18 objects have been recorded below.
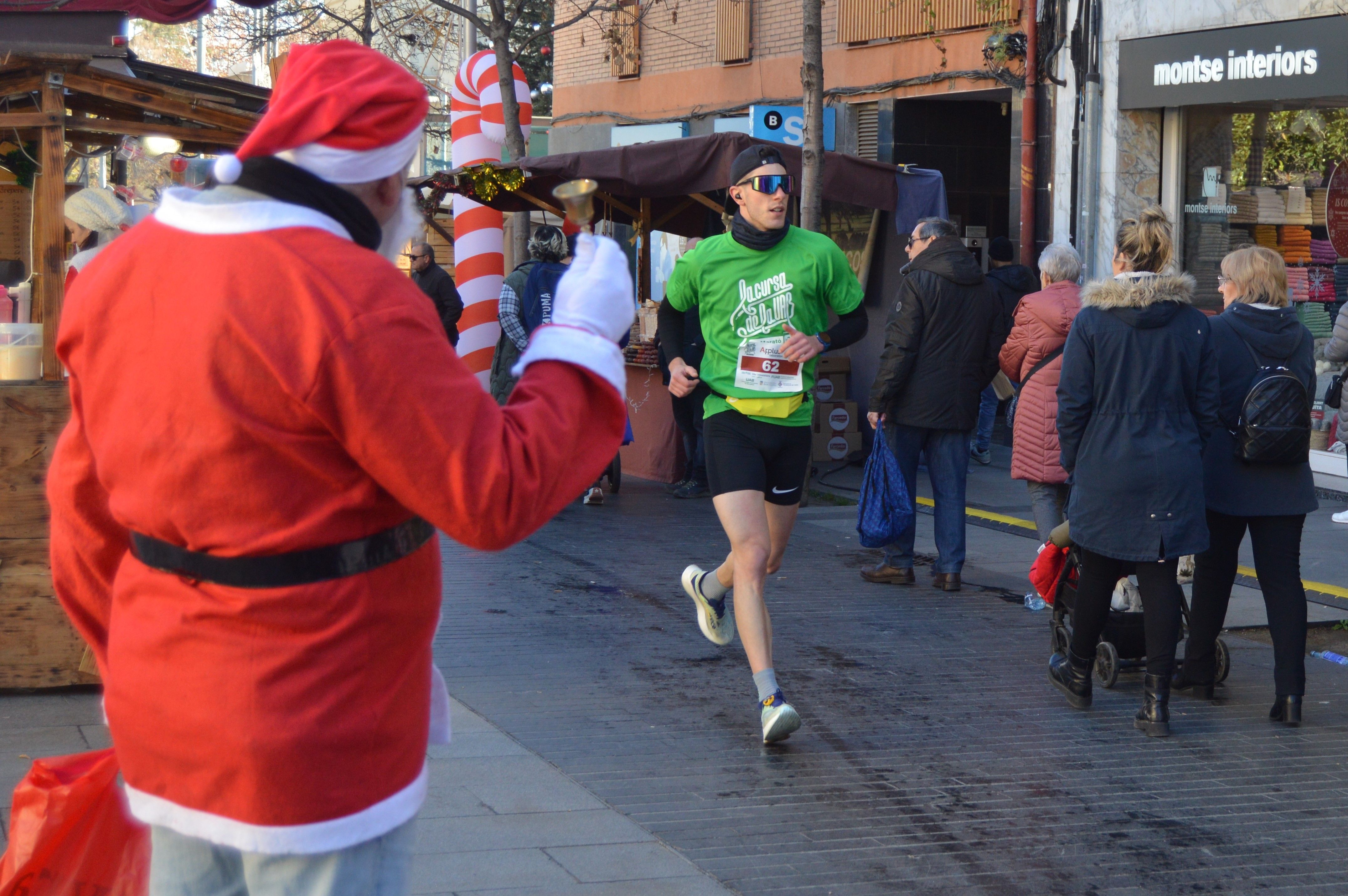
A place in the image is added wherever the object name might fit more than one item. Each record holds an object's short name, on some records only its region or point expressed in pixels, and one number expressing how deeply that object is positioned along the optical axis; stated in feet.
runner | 17.79
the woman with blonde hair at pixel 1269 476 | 17.90
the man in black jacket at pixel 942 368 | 26.23
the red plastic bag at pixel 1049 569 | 20.24
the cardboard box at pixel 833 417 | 42.80
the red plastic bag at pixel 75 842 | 7.52
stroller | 19.39
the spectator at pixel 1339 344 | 29.40
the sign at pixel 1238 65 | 36.01
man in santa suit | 6.00
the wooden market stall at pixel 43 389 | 18.10
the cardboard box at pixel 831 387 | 43.24
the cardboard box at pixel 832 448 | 43.09
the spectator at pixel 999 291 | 38.58
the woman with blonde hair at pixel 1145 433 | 17.29
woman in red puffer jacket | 23.84
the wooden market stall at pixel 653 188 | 37.70
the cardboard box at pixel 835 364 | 43.45
